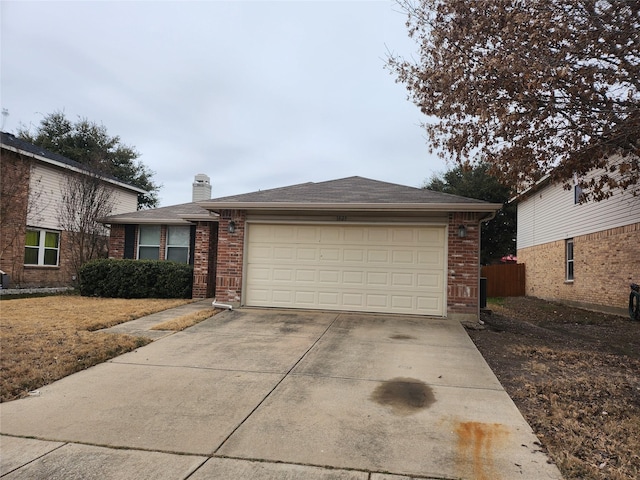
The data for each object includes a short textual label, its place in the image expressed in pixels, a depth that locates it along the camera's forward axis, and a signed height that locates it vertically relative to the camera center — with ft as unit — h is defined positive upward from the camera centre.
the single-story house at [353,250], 31.09 +1.01
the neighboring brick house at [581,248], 39.10 +2.56
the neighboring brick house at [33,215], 47.67 +4.68
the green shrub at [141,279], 42.11 -2.23
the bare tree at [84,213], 53.98 +5.45
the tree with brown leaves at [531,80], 20.62 +9.95
